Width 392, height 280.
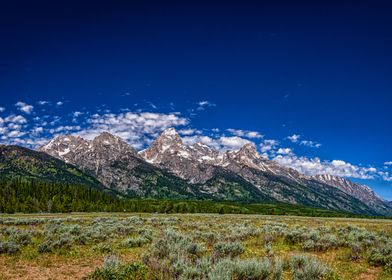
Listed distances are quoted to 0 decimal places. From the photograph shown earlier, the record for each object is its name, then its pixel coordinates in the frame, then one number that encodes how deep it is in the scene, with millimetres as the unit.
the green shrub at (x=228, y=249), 18450
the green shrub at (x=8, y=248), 19406
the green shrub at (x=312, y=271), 12906
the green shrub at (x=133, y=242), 21906
